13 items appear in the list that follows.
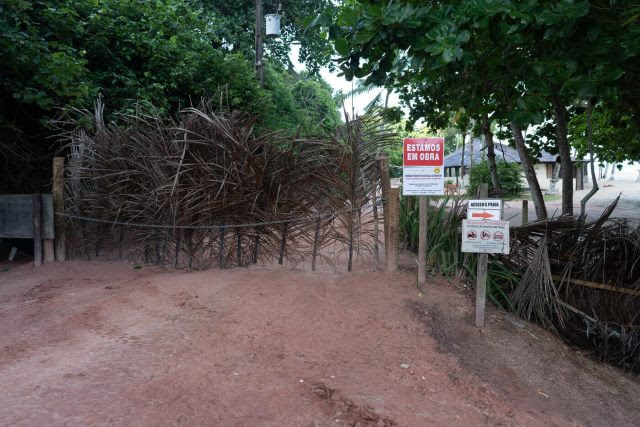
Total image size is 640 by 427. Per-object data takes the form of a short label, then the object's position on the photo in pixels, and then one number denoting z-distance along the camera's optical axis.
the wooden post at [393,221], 5.57
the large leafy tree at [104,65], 6.54
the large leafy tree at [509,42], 3.65
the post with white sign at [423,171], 5.18
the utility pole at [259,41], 12.14
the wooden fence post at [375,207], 5.73
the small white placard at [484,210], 4.84
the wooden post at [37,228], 6.95
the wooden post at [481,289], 4.85
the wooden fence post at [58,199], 6.93
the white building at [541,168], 37.06
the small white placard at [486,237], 4.80
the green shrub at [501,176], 28.09
